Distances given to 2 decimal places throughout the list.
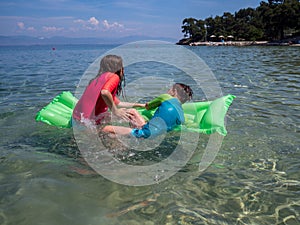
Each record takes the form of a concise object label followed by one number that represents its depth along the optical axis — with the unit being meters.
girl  3.33
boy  3.44
